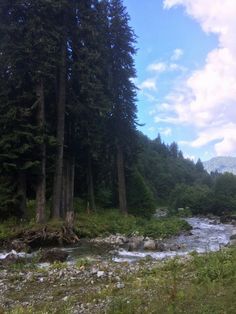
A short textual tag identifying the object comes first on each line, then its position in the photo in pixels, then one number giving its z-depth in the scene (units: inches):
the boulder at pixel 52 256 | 373.7
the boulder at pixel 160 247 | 485.2
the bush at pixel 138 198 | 1035.0
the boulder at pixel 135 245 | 485.8
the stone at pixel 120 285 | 255.2
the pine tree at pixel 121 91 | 968.7
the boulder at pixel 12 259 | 367.0
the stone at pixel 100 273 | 288.8
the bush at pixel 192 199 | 2117.8
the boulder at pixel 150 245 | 486.5
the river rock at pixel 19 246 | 484.0
